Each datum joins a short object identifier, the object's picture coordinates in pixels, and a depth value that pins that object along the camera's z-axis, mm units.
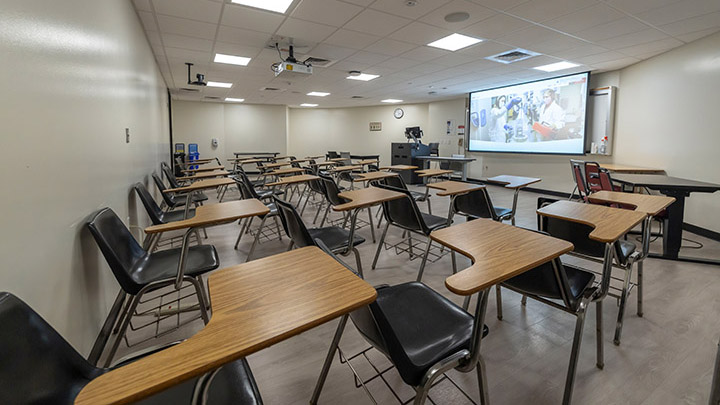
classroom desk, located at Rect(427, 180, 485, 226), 2836
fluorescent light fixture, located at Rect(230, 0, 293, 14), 3301
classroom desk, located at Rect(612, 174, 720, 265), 3148
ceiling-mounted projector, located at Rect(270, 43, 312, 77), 4668
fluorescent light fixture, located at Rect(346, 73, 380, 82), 6785
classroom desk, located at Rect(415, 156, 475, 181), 7602
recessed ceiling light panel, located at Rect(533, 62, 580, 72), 5745
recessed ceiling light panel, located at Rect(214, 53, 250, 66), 5369
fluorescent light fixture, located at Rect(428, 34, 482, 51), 4391
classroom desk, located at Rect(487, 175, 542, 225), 3478
